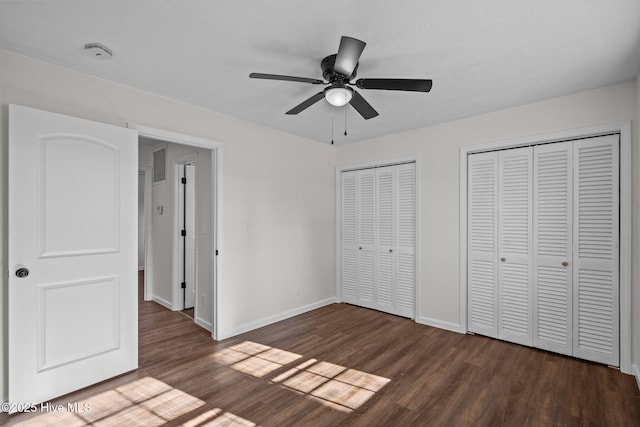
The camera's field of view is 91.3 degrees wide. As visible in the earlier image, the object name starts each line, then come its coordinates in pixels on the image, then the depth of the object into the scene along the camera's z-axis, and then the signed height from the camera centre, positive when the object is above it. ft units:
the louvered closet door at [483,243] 11.24 -1.05
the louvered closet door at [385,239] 14.16 -1.11
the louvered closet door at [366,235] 14.85 -1.01
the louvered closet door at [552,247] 9.82 -1.04
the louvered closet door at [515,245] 10.54 -1.07
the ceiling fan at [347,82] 5.82 +2.85
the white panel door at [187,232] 14.61 -0.84
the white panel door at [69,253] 7.02 -0.95
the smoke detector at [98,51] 6.84 +3.66
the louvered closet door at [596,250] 9.05 -1.05
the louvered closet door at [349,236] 15.56 -1.09
